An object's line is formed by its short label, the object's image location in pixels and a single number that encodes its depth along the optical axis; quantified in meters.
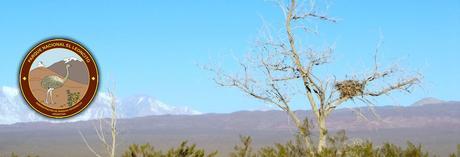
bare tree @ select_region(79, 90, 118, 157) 16.58
